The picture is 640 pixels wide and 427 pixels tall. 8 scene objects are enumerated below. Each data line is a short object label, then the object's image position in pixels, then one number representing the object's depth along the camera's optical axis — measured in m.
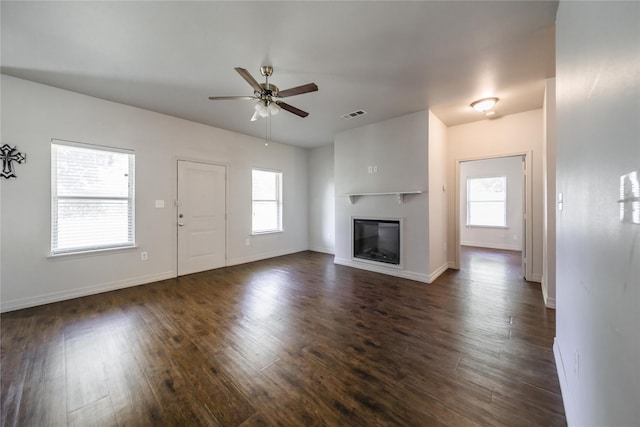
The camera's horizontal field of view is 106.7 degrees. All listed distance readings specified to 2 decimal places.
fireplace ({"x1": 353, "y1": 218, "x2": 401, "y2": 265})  4.18
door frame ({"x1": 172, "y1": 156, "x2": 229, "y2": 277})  4.11
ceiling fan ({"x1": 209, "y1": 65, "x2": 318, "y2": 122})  2.37
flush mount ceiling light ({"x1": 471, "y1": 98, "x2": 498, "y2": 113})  3.30
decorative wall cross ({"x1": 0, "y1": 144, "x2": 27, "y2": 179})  2.73
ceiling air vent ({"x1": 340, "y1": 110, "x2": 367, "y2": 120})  3.87
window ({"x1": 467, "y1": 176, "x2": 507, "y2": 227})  6.48
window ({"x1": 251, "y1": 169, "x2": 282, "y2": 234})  5.38
